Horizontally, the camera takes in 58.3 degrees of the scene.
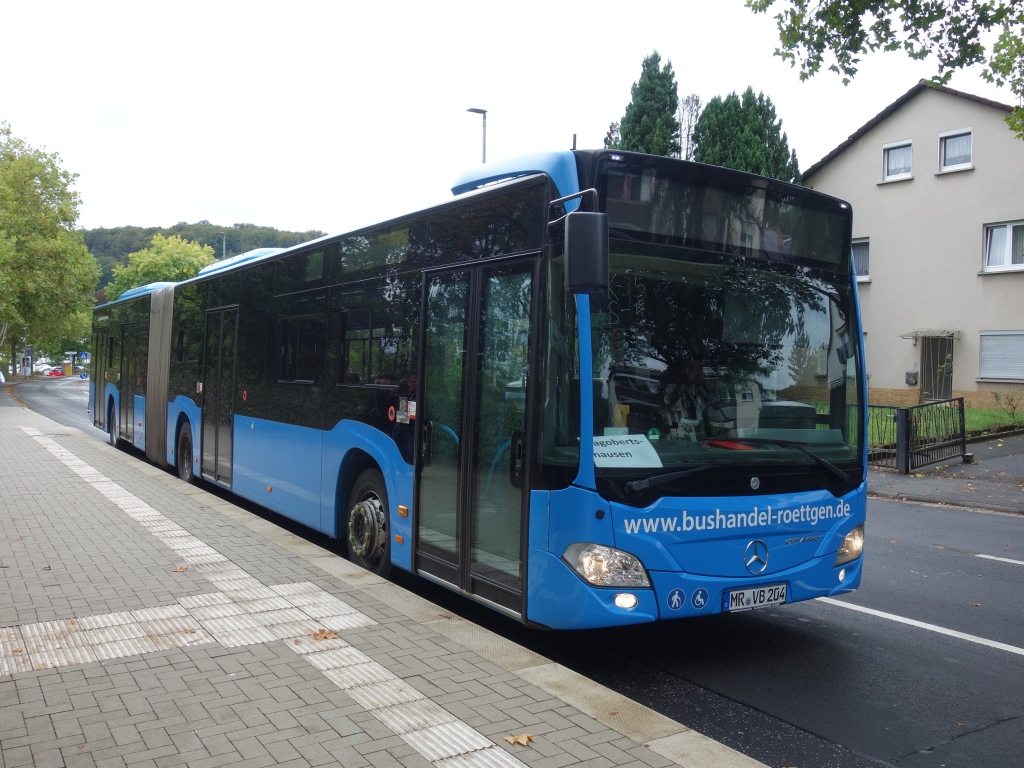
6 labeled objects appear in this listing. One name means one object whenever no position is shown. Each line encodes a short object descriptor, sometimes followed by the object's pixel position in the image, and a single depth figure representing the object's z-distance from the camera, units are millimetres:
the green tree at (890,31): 13133
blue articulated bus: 4996
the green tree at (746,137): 37188
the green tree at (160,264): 81312
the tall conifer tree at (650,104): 40469
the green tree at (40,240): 50156
